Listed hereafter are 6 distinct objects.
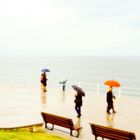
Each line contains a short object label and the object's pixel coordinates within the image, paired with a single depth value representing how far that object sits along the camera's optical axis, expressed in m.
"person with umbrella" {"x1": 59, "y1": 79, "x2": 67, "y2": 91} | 28.12
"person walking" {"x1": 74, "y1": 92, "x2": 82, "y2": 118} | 18.34
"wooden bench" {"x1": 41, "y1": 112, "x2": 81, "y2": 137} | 14.88
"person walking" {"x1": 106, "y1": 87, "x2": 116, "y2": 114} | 19.53
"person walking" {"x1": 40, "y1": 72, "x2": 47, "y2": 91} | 29.17
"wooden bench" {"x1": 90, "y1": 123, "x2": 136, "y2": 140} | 12.90
